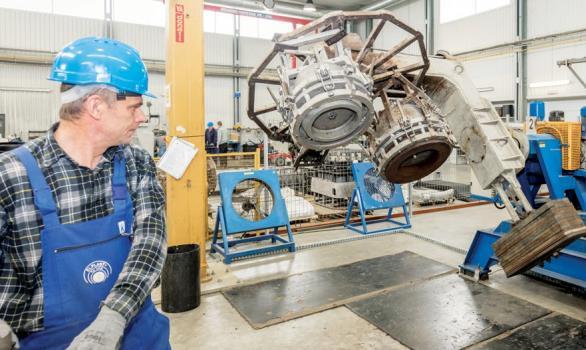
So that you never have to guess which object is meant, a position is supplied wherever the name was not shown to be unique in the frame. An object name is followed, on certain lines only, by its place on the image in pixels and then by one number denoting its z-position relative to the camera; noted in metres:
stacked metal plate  1.97
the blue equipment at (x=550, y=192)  3.36
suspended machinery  1.62
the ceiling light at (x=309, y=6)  11.00
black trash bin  3.03
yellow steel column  3.31
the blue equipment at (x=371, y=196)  5.35
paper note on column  3.29
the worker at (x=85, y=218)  1.04
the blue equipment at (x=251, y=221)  4.24
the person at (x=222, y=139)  12.95
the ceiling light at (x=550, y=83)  8.12
